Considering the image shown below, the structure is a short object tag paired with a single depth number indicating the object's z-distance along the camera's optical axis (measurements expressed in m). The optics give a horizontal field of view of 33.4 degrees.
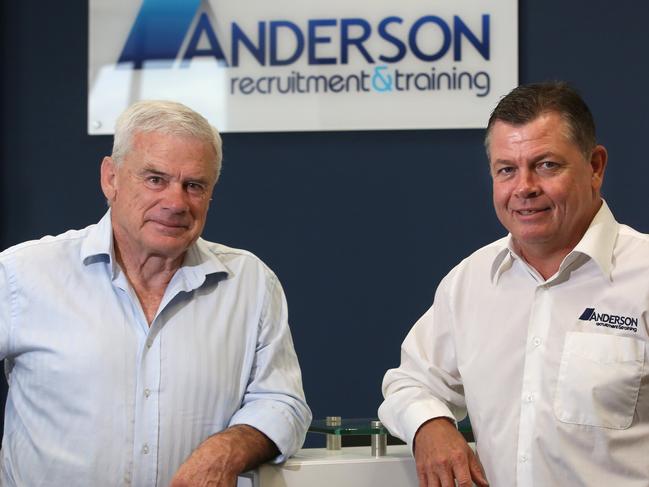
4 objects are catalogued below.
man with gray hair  2.46
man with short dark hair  2.23
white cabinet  2.35
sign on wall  4.23
